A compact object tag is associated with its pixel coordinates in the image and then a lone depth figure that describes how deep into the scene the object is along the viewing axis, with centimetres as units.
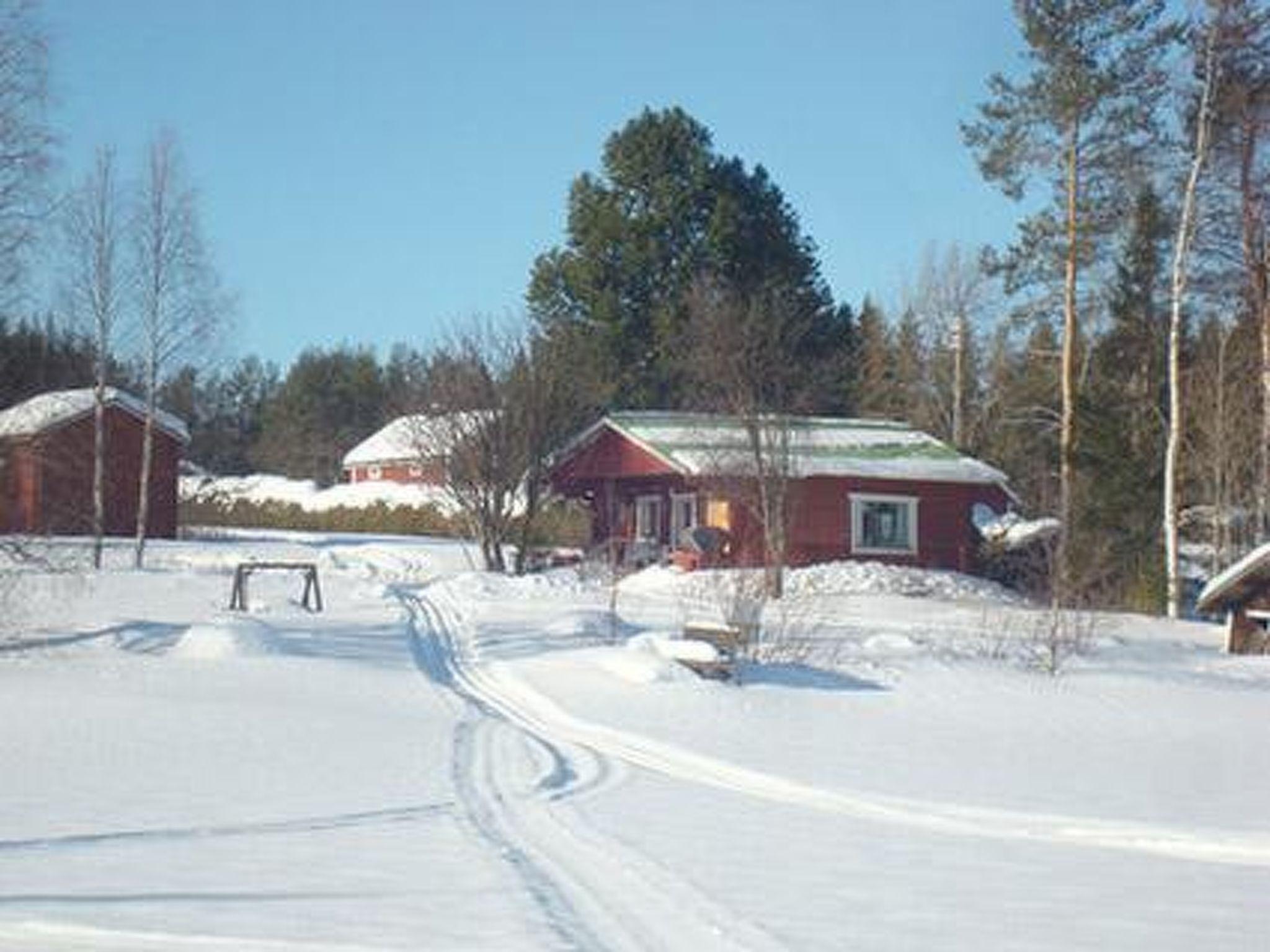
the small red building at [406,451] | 3566
